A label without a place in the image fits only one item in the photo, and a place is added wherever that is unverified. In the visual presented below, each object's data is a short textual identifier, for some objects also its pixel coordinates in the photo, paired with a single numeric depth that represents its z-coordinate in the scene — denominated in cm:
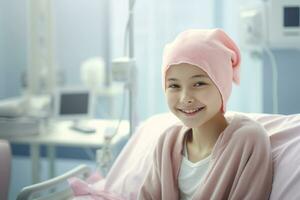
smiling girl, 210
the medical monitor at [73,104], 319
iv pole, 255
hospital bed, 211
